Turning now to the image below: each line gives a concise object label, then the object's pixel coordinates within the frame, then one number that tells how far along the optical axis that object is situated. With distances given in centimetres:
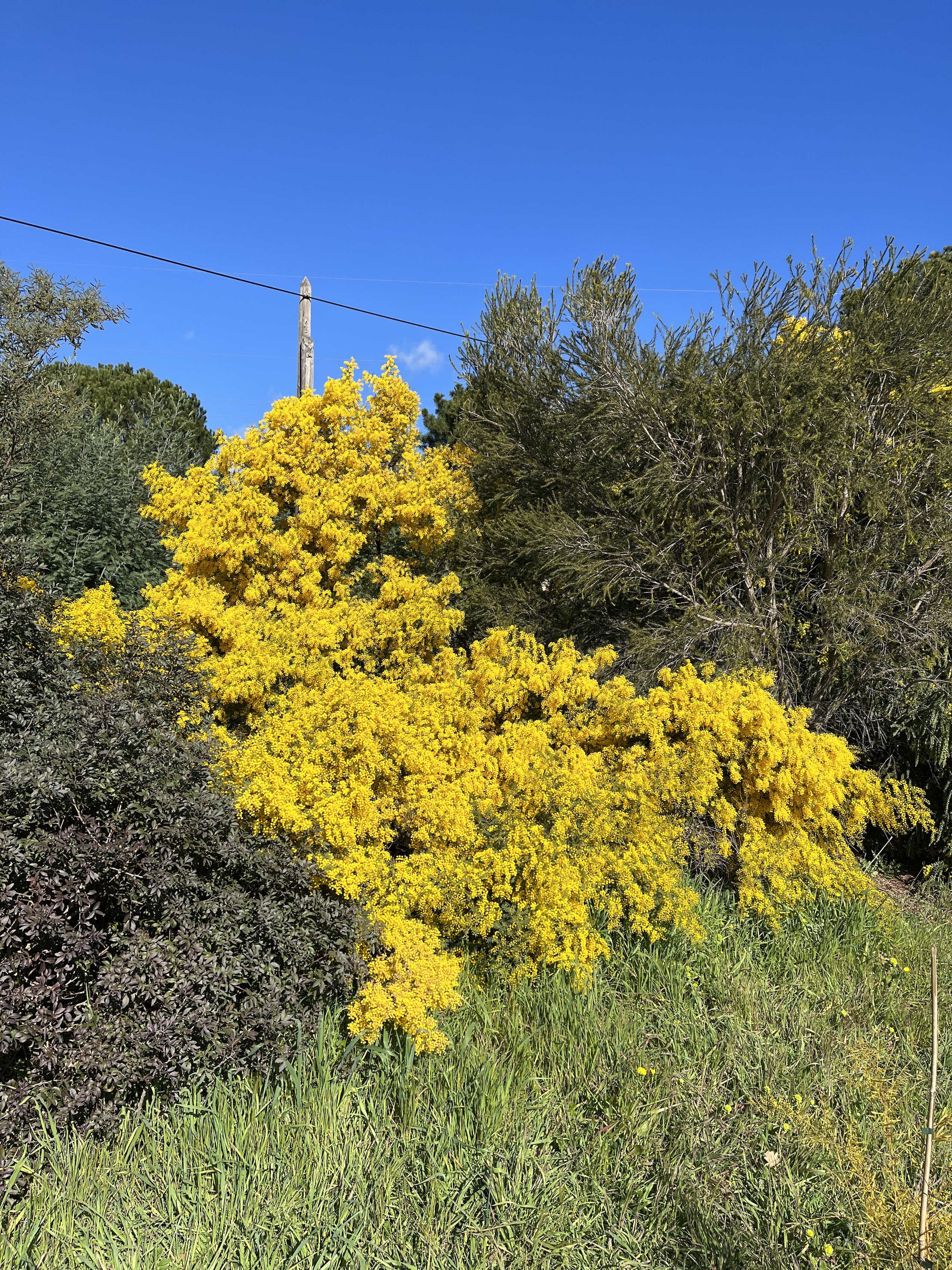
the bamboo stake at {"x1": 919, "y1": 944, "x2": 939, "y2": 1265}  217
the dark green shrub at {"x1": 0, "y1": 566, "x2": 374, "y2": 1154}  314
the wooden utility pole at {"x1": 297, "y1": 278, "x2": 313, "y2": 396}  927
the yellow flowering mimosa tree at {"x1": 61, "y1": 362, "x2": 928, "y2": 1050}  430
